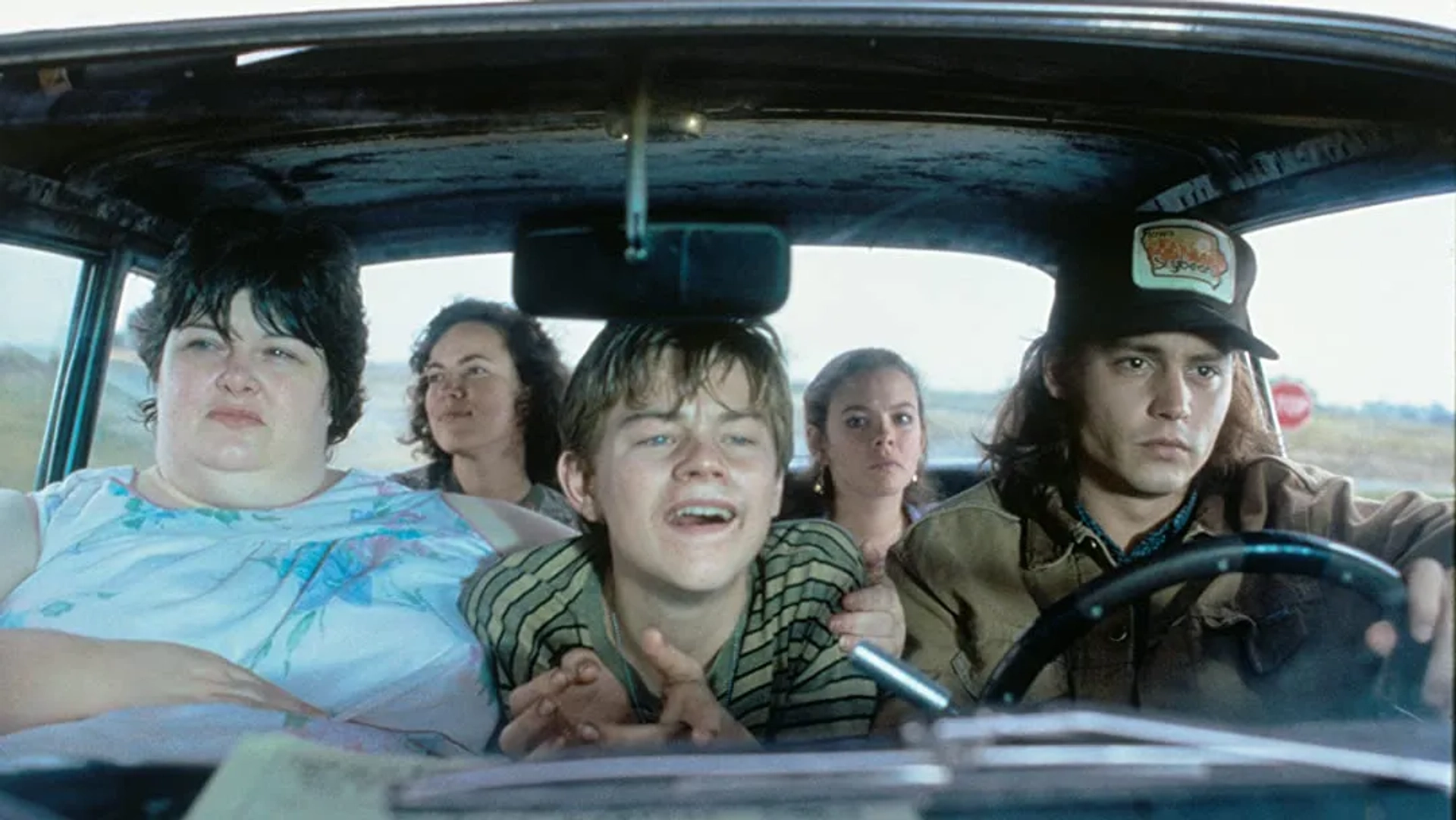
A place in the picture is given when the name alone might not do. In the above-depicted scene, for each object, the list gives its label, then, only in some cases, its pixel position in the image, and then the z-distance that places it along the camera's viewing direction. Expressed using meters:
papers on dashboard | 1.22
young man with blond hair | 1.79
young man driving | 1.80
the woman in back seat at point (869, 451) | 1.92
